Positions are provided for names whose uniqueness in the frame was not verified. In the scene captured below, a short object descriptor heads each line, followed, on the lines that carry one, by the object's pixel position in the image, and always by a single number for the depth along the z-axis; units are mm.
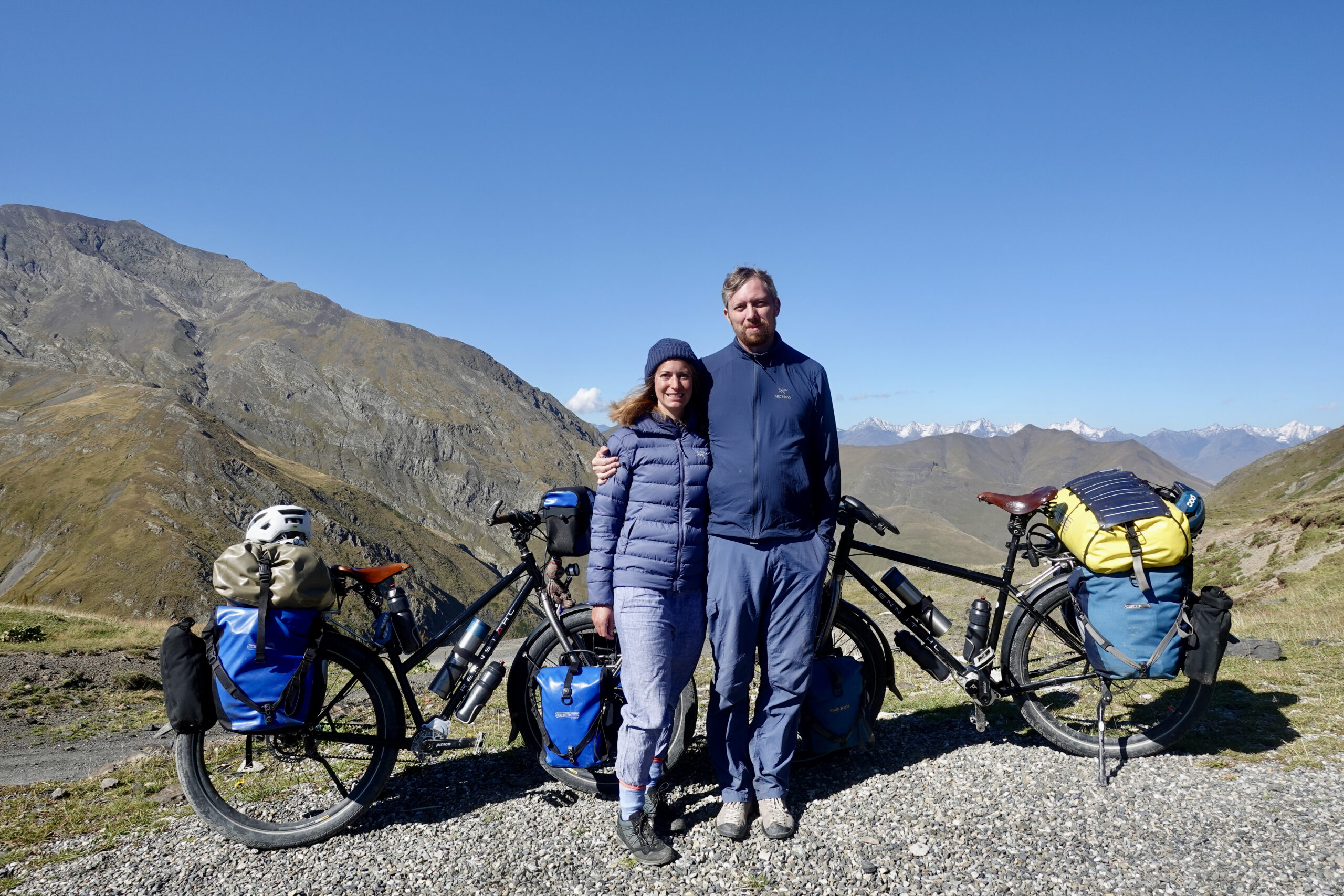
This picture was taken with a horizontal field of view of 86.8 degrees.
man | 4676
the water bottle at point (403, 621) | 5219
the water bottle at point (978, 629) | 5742
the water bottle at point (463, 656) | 5398
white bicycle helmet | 4930
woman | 4562
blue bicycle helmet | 5430
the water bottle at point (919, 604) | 5673
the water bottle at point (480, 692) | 5312
